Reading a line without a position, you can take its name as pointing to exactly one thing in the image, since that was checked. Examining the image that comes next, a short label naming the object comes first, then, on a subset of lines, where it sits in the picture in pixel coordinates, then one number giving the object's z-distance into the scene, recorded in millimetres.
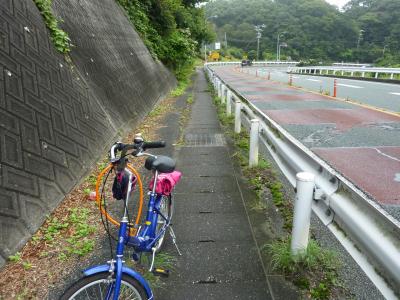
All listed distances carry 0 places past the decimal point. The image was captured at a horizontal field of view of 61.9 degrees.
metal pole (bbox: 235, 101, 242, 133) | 7709
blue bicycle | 2197
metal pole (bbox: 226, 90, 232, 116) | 10081
